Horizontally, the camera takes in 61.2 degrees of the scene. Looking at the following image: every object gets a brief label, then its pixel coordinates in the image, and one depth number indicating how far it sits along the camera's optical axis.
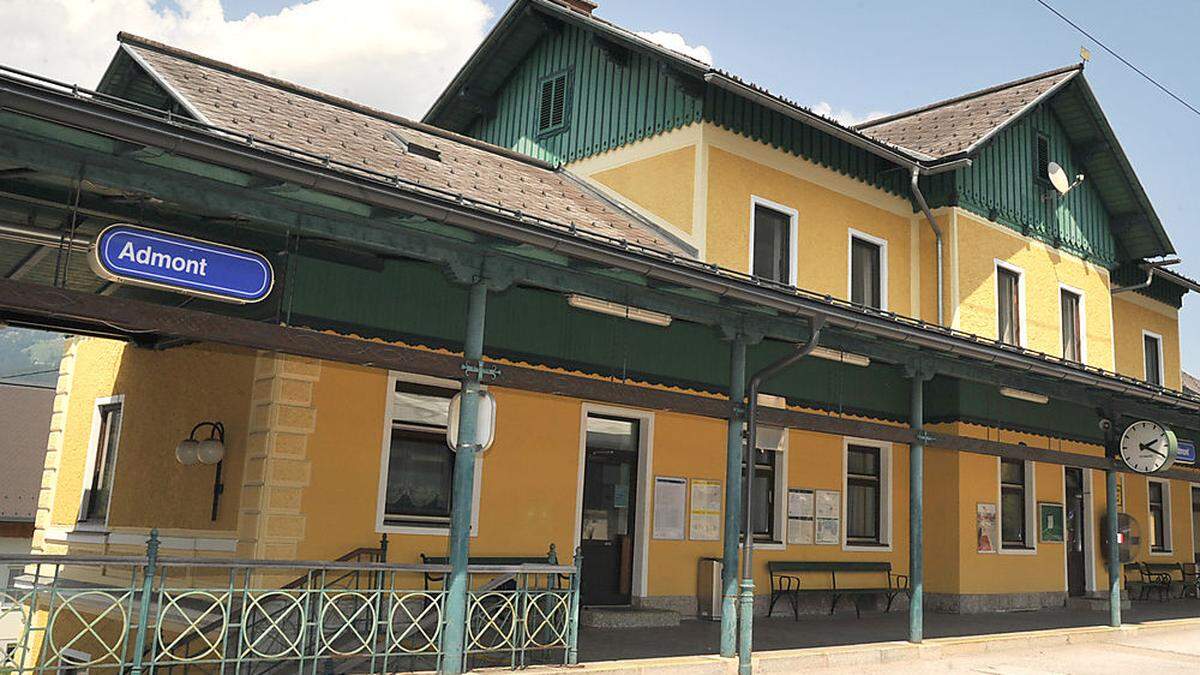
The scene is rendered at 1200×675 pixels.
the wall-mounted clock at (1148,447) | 13.98
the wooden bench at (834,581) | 13.81
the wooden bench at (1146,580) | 19.95
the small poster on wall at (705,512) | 13.10
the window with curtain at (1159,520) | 21.39
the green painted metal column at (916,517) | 11.38
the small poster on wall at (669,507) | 12.74
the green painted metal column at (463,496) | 7.58
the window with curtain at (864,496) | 15.27
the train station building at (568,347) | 7.08
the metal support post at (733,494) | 9.52
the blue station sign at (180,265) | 6.00
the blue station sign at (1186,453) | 15.68
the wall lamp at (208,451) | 10.40
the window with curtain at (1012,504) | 16.89
